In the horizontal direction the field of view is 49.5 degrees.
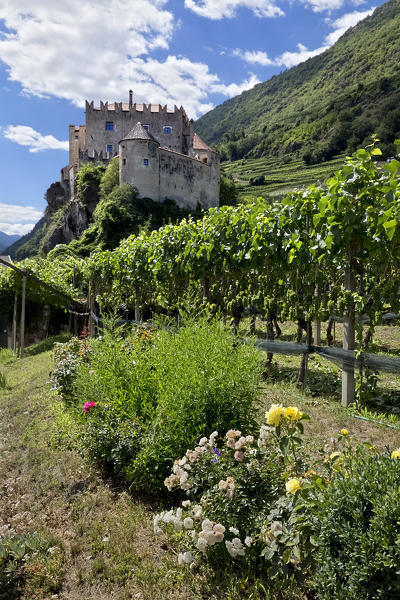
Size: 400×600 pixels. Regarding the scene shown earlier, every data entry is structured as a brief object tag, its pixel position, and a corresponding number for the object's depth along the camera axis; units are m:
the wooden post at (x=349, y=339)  5.91
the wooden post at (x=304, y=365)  6.82
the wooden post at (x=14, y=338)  17.86
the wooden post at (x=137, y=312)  12.70
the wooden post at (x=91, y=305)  14.81
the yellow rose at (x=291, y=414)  2.76
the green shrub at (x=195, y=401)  3.62
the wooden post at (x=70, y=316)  19.22
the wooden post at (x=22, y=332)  14.73
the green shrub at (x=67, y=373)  6.88
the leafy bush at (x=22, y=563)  3.02
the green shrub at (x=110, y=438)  4.06
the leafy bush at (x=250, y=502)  2.51
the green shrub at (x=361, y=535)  1.99
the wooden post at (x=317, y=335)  8.44
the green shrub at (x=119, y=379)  4.20
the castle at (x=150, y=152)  51.44
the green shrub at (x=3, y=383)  9.90
